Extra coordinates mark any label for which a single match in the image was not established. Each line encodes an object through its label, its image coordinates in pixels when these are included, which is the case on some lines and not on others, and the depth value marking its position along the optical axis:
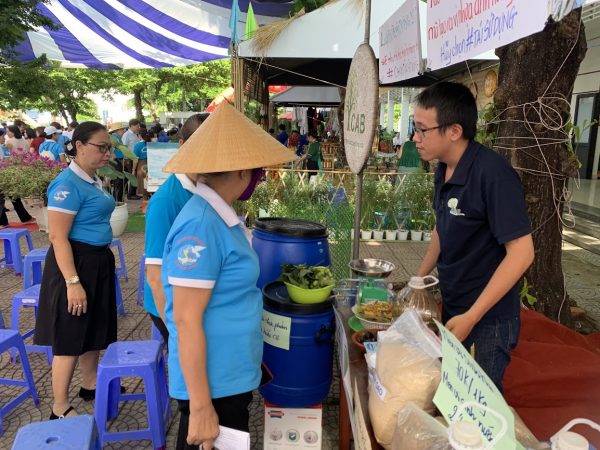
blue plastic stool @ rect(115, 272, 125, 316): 4.06
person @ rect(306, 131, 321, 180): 11.11
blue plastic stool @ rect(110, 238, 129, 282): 4.51
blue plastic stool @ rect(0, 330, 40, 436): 2.58
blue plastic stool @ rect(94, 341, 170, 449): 2.16
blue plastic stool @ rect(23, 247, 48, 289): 3.91
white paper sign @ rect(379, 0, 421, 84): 2.52
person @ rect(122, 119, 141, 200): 10.90
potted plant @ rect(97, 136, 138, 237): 6.54
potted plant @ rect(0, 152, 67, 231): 6.78
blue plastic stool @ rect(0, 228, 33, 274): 4.99
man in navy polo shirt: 1.52
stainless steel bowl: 2.17
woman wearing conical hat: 1.33
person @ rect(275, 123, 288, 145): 11.99
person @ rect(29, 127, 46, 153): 9.90
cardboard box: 2.20
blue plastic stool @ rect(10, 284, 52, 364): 3.21
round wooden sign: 2.36
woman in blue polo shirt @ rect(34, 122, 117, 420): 2.35
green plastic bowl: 2.09
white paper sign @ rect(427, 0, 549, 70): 1.33
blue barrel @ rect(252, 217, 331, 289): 2.41
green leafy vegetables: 2.13
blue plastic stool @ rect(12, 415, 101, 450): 1.52
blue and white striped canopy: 8.49
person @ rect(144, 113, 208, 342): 1.90
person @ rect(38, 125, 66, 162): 8.61
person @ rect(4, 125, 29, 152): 9.46
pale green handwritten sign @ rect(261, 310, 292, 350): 2.11
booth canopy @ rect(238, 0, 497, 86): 6.42
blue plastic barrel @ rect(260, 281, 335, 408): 2.12
